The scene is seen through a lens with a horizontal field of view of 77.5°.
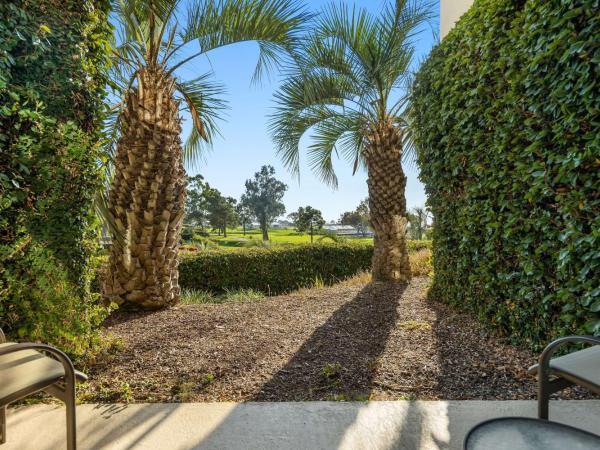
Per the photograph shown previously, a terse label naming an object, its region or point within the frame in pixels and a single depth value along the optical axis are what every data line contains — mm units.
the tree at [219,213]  36969
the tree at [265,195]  45844
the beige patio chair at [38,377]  1509
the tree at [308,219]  27844
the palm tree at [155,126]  4730
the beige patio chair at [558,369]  1649
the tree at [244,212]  45747
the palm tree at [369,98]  6043
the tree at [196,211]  33406
